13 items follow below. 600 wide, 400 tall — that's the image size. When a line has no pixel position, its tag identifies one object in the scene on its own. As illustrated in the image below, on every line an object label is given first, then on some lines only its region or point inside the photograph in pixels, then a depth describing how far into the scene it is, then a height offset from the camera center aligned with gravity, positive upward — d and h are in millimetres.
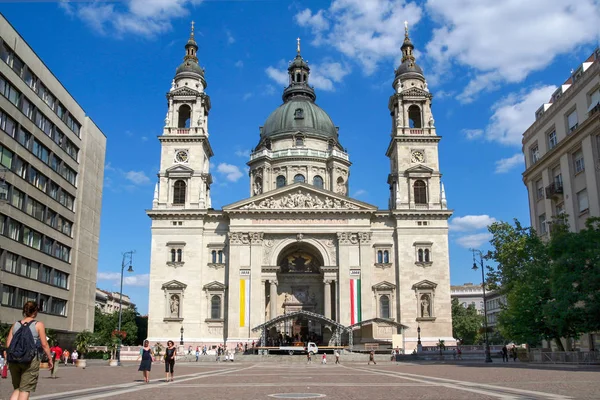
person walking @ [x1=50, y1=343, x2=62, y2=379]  24364 -1107
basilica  60781 +7928
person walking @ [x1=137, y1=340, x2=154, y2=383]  20775 -1061
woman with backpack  8766 -269
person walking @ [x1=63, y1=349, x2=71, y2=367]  44234 -1663
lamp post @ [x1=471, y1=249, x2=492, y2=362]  51247 +5313
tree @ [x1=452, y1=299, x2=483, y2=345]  103688 +1352
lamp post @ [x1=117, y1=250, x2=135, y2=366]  47312 -1153
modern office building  46375 +12326
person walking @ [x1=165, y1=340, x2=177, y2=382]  21156 -933
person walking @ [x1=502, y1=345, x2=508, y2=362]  47400 -1962
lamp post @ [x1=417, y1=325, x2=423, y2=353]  56938 -924
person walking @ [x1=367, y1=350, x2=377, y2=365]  43581 -1931
